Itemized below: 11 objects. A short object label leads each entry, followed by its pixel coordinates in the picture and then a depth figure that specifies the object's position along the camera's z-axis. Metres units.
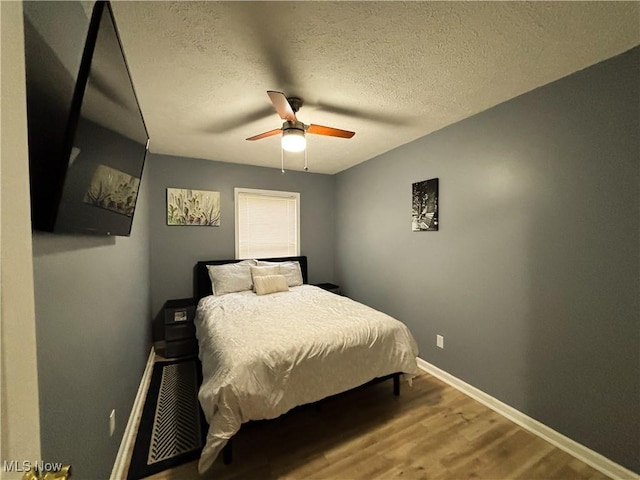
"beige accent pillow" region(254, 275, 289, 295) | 3.18
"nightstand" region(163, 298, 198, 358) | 2.95
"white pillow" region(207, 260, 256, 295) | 3.22
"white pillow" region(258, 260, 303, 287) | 3.60
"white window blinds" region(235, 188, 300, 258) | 3.76
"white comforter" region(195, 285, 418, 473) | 1.51
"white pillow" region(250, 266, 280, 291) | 3.36
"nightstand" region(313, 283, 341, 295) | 3.89
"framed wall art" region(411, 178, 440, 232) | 2.62
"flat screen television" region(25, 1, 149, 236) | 0.79
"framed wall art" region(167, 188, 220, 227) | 3.31
